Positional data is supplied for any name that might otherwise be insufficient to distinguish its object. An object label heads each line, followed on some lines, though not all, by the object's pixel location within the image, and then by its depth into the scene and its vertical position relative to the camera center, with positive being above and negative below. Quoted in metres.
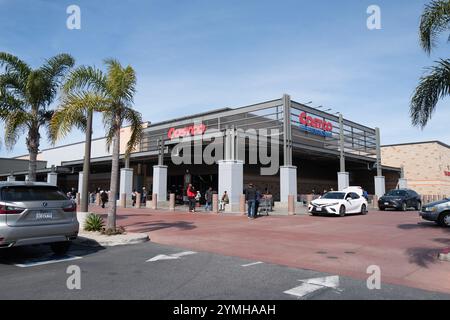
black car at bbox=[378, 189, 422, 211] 24.44 -0.76
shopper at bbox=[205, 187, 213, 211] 23.66 -0.74
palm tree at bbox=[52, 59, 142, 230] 11.20 +2.73
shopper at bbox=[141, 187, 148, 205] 30.67 -0.75
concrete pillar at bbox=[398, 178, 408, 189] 38.22 +0.55
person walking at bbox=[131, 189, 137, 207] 30.57 -0.81
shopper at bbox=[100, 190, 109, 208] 27.71 -0.59
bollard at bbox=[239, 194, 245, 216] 20.92 -0.86
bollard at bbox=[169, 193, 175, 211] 25.17 -0.96
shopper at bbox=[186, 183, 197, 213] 23.02 -0.50
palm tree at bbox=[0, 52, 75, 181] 14.15 +3.63
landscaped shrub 11.91 -1.11
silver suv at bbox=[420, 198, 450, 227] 14.12 -0.91
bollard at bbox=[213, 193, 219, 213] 22.08 -0.84
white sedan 19.39 -0.82
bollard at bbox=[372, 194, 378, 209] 28.59 -1.04
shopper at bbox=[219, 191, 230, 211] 21.70 -0.60
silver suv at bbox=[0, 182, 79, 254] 7.12 -0.52
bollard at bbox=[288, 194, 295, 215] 20.94 -0.86
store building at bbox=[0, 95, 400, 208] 24.17 +2.85
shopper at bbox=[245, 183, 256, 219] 18.55 -0.64
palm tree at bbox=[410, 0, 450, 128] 9.27 +2.81
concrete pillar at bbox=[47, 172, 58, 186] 38.60 +1.26
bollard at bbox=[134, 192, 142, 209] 27.52 -0.90
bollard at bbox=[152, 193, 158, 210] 26.60 -0.90
